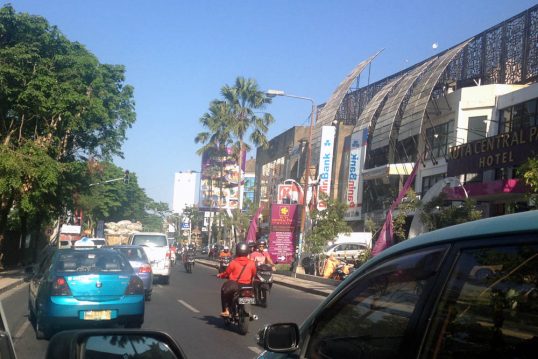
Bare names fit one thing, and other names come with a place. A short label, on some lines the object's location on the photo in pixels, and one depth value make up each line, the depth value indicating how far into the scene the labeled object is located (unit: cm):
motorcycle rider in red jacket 1152
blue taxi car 961
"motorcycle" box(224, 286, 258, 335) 1130
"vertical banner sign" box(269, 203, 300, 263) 3316
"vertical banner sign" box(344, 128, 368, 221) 4494
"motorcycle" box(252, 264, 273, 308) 1580
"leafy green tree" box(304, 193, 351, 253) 2967
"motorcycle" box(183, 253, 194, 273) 3304
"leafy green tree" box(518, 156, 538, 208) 1419
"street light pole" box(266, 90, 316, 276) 3133
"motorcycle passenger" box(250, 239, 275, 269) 1831
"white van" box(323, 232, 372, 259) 3362
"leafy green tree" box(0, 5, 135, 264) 2447
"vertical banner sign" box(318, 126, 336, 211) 4616
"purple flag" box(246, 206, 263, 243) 3812
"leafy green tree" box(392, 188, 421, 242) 2202
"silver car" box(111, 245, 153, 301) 1702
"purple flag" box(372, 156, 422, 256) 2206
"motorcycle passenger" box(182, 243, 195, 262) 3350
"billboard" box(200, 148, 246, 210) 5375
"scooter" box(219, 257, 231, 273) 2200
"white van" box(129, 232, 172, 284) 2294
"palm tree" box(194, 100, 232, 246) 4906
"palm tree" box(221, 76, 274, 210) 4781
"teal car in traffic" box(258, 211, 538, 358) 219
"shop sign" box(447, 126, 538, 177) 2341
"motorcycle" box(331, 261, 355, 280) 2406
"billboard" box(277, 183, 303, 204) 4153
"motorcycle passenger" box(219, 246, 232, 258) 2400
